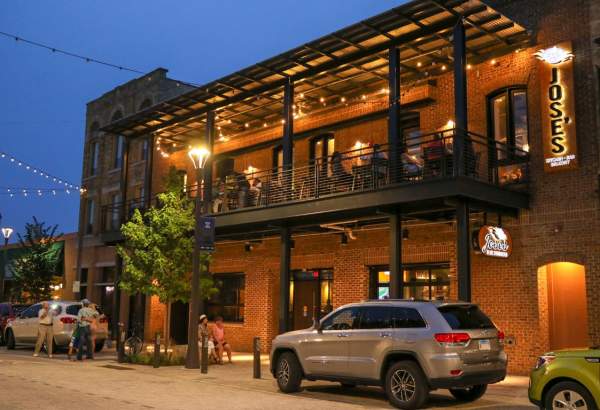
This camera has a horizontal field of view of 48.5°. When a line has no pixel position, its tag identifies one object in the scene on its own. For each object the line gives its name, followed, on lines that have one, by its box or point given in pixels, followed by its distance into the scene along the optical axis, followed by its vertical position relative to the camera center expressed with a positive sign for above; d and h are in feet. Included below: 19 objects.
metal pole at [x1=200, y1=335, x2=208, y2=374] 53.11 -4.14
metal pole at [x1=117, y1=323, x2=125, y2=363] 61.46 -4.02
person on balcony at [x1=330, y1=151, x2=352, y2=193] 56.85 +11.22
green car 27.86 -2.81
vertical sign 51.49 +15.95
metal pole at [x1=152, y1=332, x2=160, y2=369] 57.26 -4.15
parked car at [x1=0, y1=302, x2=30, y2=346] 82.48 -0.87
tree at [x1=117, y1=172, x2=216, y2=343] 62.23 +4.75
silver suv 34.83 -2.11
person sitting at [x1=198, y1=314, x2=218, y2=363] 60.34 -2.50
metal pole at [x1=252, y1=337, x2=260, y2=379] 50.06 -3.78
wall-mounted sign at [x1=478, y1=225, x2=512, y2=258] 49.29 +5.43
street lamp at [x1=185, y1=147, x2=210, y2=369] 56.80 +1.56
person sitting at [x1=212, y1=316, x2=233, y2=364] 61.57 -2.59
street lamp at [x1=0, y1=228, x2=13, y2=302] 135.89 +6.09
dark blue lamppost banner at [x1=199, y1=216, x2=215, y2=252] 57.11 +6.41
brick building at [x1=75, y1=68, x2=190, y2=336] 103.35 +22.30
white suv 69.72 -2.17
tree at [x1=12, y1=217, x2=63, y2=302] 106.52 +5.44
